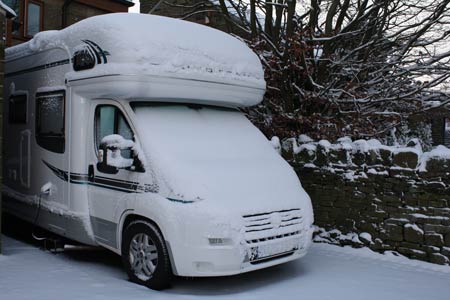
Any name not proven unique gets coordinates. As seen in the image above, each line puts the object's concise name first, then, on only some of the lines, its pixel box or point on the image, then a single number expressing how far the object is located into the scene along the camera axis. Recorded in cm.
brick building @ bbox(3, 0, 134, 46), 1515
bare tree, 962
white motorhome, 515
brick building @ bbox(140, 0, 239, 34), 1249
